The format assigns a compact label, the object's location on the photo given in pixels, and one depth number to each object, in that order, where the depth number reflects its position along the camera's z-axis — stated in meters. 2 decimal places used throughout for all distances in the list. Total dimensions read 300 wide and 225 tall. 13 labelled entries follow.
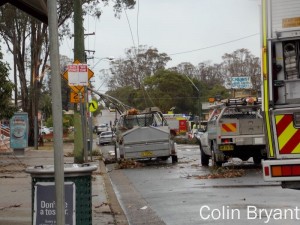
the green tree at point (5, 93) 24.97
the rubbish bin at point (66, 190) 6.12
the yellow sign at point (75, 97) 19.67
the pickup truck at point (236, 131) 17.30
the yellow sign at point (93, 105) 28.76
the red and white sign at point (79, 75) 18.12
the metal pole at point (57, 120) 4.81
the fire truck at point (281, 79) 7.68
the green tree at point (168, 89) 87.00
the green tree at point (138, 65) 93.50
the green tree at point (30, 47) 41.00
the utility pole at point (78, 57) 19.59
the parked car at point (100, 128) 87.41
